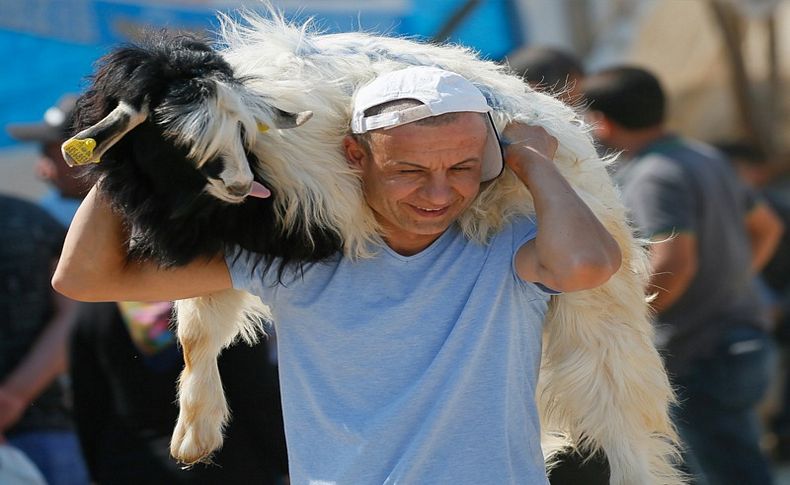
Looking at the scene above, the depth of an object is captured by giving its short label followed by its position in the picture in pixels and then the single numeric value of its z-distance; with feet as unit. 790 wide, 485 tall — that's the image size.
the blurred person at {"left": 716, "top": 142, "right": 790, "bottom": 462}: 44.62
